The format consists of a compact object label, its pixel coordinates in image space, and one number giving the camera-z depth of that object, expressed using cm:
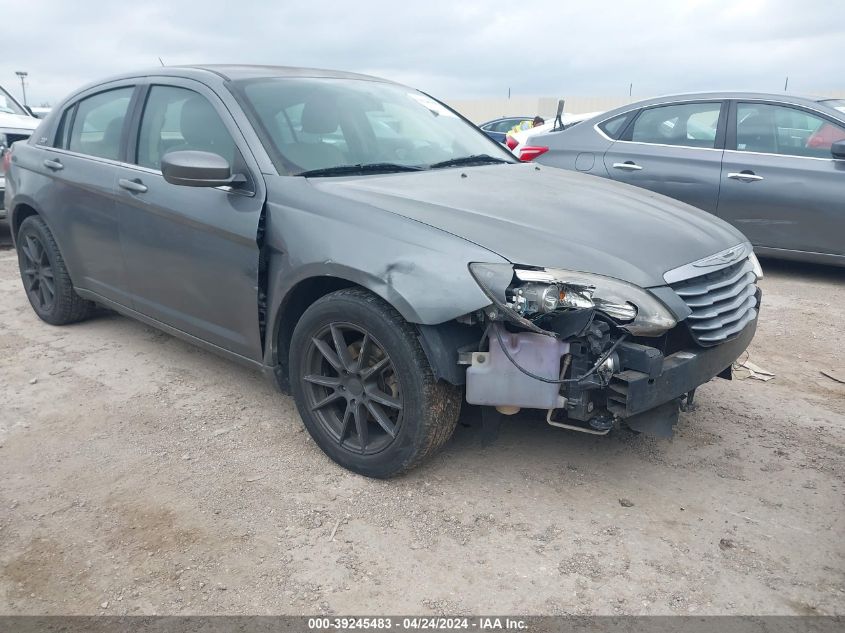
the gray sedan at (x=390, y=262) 251
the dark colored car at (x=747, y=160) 569
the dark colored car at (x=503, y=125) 1755
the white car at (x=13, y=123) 816
